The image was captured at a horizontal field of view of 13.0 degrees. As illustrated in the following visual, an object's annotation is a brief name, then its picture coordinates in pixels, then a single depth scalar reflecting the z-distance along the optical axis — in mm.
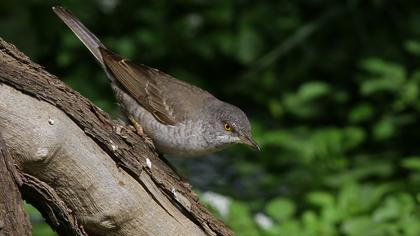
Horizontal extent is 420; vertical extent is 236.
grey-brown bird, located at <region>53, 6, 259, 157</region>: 10297
